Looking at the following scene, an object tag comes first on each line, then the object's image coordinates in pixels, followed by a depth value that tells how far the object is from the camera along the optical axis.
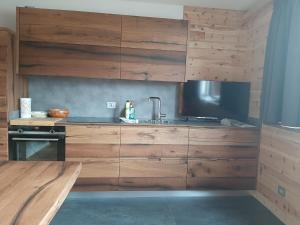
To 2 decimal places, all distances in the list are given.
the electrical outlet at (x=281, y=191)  2.54
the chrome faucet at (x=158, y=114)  3.37
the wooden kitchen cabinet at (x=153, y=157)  2.85
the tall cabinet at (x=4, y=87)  2.69
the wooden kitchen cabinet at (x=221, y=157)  2.93
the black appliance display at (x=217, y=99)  3.22
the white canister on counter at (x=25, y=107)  2.95
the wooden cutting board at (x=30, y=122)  2.72
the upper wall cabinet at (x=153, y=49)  2.98
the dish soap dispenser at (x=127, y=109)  3.24
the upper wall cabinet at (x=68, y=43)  2.84
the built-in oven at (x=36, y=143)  2.72
